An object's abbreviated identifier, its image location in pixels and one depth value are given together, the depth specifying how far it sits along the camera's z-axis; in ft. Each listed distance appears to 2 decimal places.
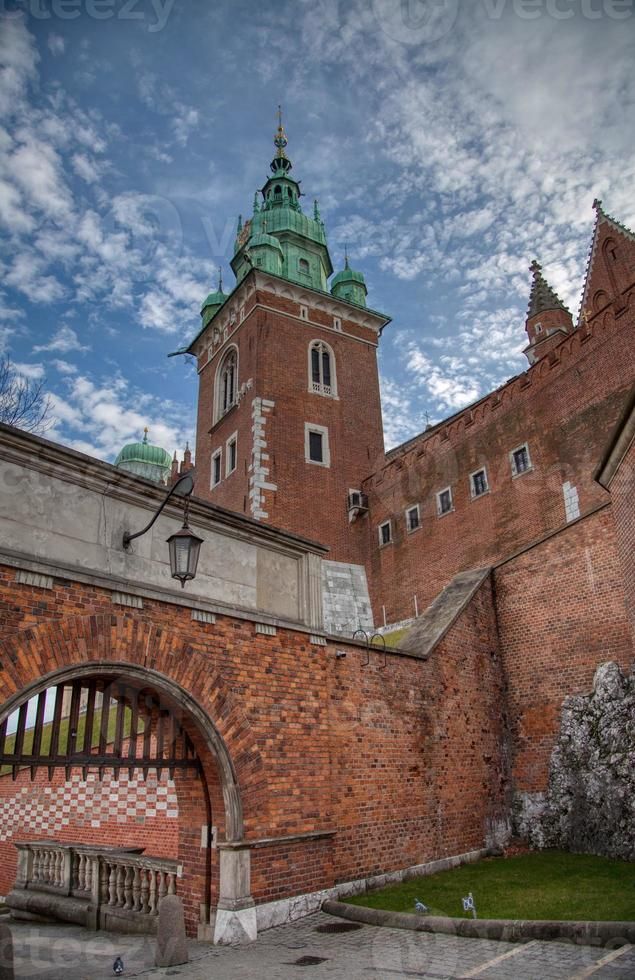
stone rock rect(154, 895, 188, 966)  22.17
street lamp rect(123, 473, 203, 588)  24.64
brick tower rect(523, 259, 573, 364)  111.24
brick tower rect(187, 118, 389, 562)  84.74
